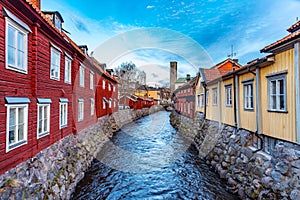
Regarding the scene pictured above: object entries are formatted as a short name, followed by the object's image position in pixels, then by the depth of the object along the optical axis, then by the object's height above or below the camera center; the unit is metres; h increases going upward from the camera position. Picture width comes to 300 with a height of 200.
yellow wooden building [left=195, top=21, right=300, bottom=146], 6.41 +0.38
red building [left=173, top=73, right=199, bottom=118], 22.00 +0.39
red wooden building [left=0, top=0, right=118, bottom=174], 5.43 +0.75
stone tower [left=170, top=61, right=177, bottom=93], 79.75 +11.95
